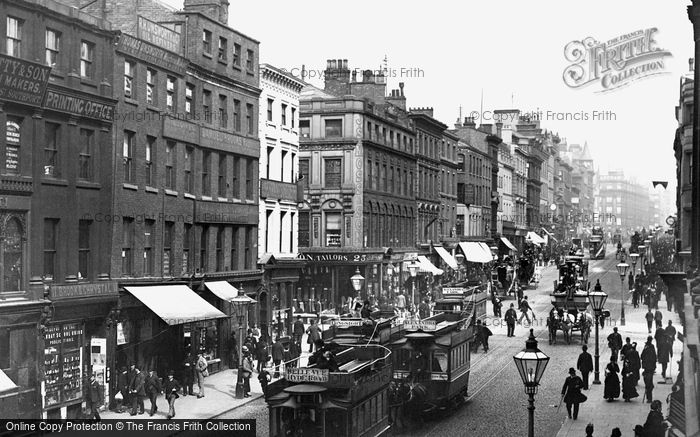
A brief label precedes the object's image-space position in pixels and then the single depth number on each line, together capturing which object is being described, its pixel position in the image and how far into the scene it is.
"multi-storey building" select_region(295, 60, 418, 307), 63.78
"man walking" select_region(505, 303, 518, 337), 48.88
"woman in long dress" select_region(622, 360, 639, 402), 30.99
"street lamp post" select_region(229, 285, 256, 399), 32.22
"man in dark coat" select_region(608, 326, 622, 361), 35.53
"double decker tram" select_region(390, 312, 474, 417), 27.23
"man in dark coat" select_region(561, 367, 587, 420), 27.83
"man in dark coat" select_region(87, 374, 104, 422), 29.06
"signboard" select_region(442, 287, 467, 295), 42.59
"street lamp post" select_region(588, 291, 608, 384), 33.59
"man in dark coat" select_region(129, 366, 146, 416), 29.38
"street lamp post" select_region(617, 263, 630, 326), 42.85
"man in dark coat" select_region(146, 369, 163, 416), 29.11
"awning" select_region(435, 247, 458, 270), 80.31
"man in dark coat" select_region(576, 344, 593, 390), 32.40
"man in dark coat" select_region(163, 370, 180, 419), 28.64
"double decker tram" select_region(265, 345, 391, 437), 20.05
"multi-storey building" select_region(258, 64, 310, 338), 48.94
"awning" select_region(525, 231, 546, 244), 111.12
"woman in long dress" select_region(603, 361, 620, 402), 30.95
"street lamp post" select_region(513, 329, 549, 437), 18.17
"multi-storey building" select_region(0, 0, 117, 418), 27.31
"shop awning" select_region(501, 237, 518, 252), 106.00
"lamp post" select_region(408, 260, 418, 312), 58.08
